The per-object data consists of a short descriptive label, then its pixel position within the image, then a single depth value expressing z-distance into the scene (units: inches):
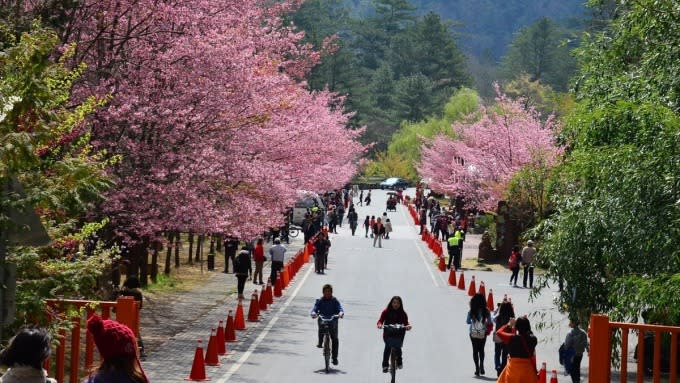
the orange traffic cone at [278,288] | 1444.4
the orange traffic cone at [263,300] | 1275.8
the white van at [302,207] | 2955.2
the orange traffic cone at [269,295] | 1311.1
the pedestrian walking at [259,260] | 1568.4
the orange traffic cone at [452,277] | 1658.7
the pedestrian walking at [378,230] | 2455.6
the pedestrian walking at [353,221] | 2849.4
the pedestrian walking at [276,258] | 1534.2
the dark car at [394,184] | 5408.5
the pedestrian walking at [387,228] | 2721.5
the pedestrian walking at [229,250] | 1770.4
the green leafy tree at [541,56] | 6811.0
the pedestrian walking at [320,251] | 1775.3
